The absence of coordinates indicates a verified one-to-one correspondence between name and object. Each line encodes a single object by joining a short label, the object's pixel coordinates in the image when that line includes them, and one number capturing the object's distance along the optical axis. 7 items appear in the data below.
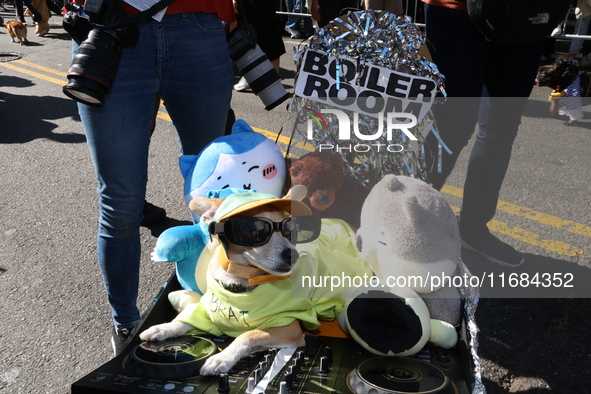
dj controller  1.43
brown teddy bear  2.03
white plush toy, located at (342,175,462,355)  1.57
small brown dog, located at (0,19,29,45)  9.38
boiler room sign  1.92
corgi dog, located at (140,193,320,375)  1.52
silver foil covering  1.92
